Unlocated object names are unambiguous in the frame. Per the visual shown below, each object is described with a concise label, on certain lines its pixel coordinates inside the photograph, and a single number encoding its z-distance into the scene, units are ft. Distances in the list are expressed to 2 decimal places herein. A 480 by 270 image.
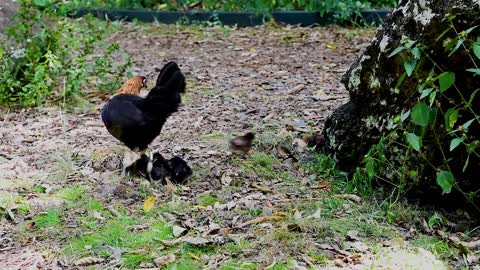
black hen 15.07
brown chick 17.38
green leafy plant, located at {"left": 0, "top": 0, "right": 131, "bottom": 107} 21.53
